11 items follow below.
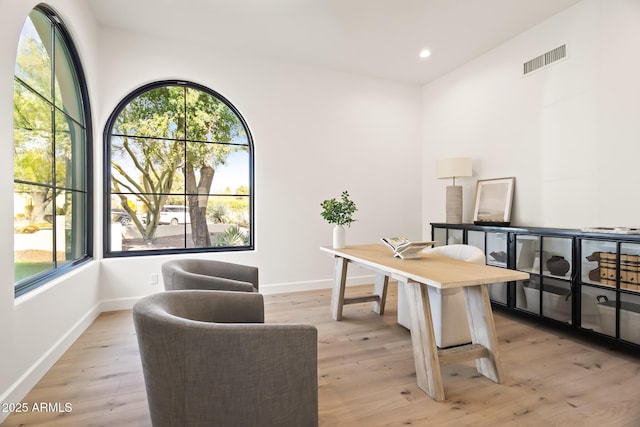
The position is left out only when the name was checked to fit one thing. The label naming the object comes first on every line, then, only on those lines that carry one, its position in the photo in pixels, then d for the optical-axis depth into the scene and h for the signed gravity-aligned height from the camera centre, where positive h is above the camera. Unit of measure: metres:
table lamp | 3.98 +0.45
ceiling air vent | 3.23 +1.54
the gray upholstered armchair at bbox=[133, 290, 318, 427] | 1.16 -0.57
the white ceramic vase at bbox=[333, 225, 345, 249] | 3.20 -0.24
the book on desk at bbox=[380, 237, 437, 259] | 2.48 -0.28
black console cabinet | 2.44 -0.55
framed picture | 3.67 +0.11
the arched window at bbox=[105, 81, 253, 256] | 3.68 +0.47
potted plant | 3.19 -0.03
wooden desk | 1.84 -0.61
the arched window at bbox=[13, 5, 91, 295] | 2.17 +0.47
